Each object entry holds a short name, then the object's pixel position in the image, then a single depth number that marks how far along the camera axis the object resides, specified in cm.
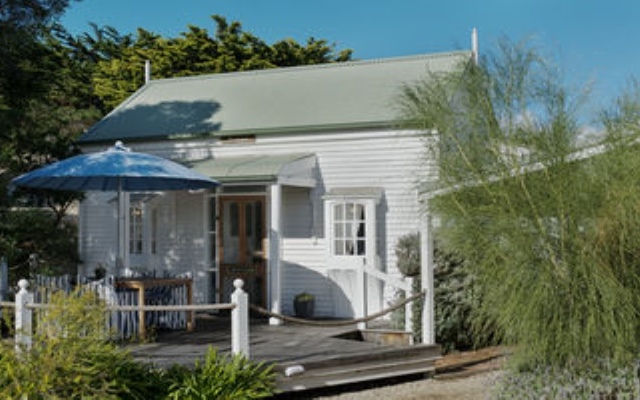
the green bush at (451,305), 1155
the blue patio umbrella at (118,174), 998
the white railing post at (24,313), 823
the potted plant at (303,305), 1349
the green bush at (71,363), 687
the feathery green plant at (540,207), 671
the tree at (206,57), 2850
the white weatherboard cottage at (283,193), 1348
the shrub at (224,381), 771
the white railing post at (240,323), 830
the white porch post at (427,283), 1053
